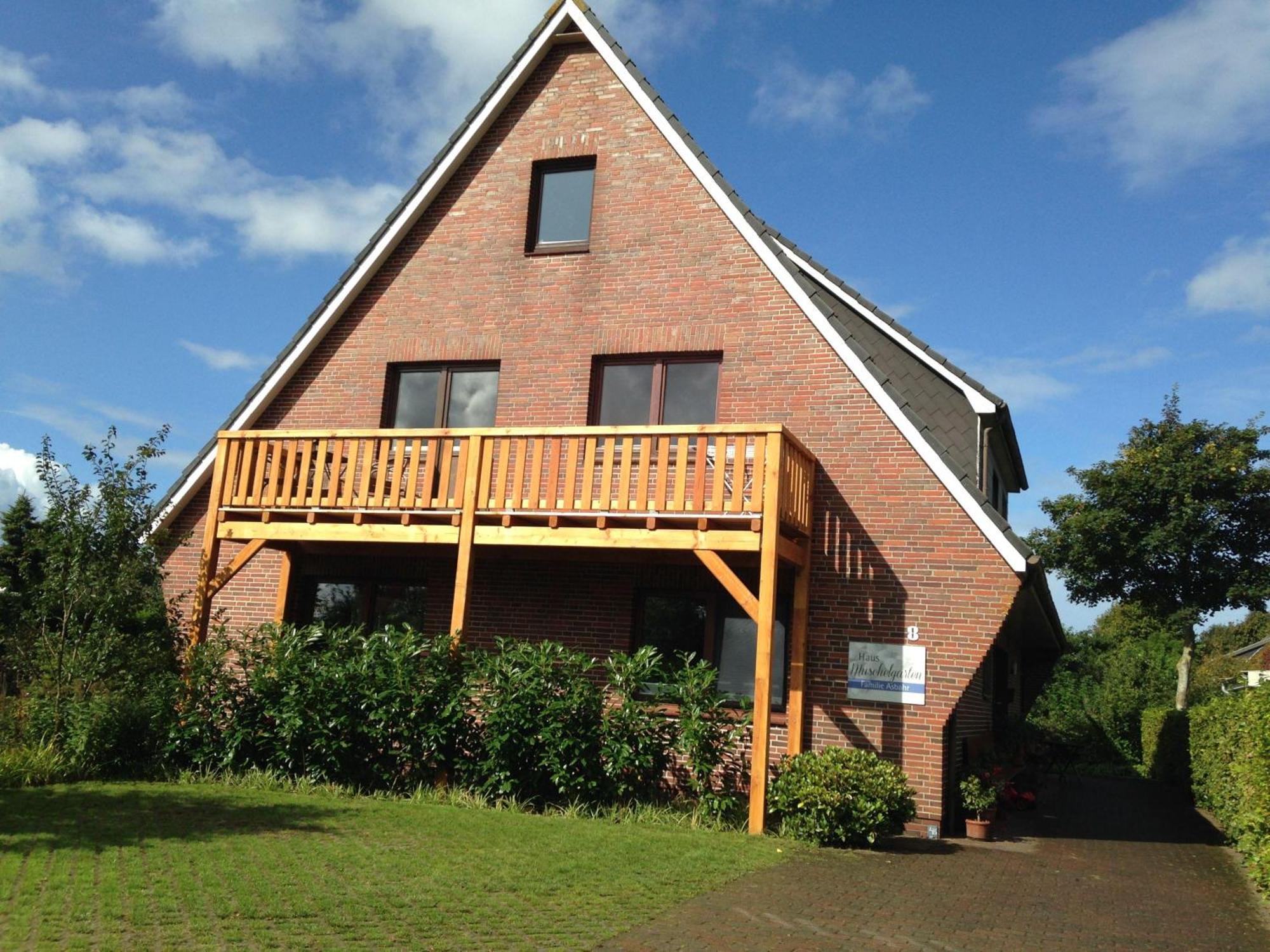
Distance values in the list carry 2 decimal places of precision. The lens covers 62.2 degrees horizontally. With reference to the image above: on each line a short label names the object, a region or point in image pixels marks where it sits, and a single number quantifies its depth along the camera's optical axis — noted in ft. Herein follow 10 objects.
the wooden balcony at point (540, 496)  35.73
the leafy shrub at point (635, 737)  35.81
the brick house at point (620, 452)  37.96
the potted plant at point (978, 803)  38.22
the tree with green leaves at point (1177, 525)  85.25
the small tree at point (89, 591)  40.60
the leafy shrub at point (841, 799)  33.37
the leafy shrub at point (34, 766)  35.58
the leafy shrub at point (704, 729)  35.01
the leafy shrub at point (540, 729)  36.01
